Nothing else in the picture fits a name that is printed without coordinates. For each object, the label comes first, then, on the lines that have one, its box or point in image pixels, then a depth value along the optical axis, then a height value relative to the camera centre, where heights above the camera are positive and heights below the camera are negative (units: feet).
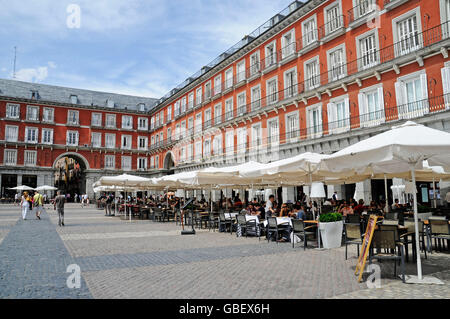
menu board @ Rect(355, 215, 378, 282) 18.43 -2.79
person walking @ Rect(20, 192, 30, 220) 61.31 -0.81
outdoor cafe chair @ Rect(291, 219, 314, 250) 29.25 -2.98
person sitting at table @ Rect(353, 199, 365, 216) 42.47 -1.78
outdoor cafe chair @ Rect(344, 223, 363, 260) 23.87 -2.60
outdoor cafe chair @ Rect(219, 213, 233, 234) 44.24 -3.17
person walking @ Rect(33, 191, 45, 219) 74.38 +0.33
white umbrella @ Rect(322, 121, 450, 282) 17.57 +2.54
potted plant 29.63 -3.11
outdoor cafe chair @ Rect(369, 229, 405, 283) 18.81 -2.83
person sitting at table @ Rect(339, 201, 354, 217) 39.42 -1.76
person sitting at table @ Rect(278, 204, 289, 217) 37.91 -1.79
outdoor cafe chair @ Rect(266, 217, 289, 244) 33.19 -3.09
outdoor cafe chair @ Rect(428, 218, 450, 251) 24.49 -2.62
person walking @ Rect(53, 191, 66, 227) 51.72 -0.62
